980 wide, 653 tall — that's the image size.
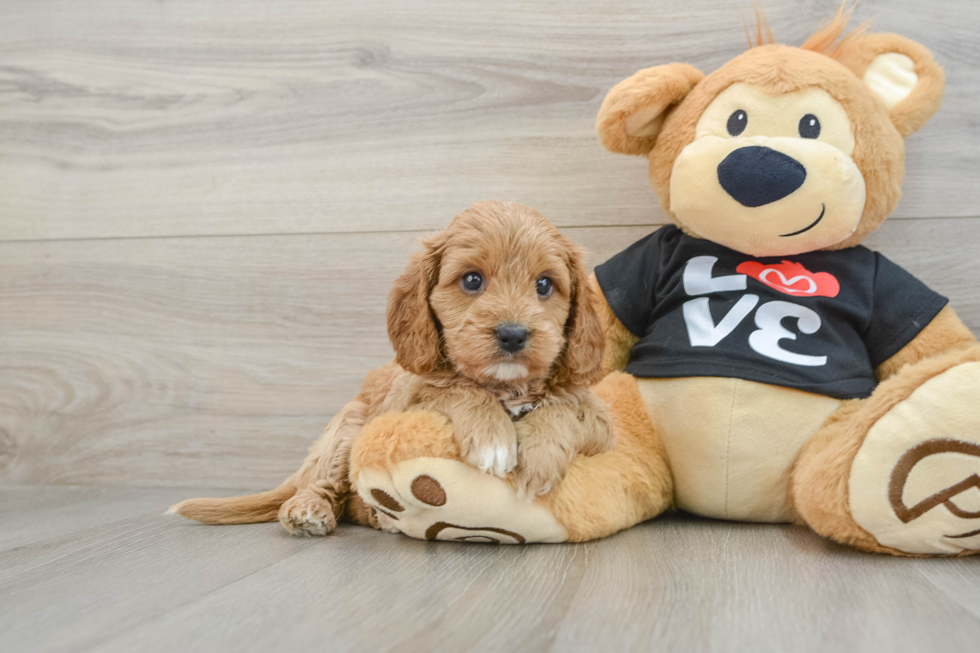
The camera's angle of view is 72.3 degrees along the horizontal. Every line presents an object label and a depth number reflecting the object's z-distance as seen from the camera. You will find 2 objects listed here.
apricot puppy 0.88
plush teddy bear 0.90
